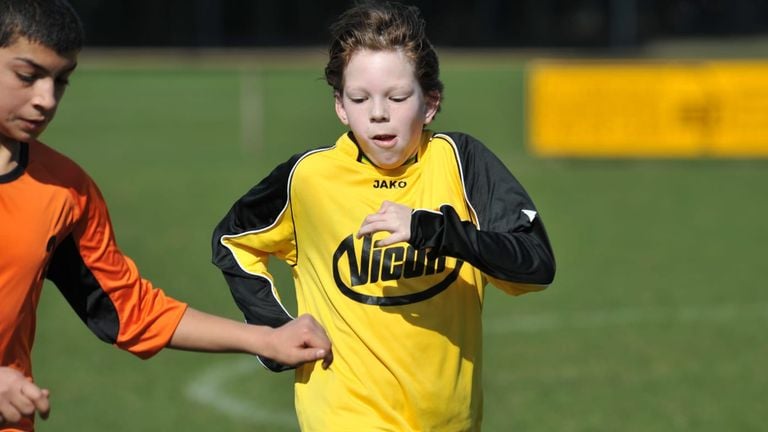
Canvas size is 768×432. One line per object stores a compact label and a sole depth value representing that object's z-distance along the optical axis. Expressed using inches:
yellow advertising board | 1540.4
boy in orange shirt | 292.7
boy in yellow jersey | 331.0
